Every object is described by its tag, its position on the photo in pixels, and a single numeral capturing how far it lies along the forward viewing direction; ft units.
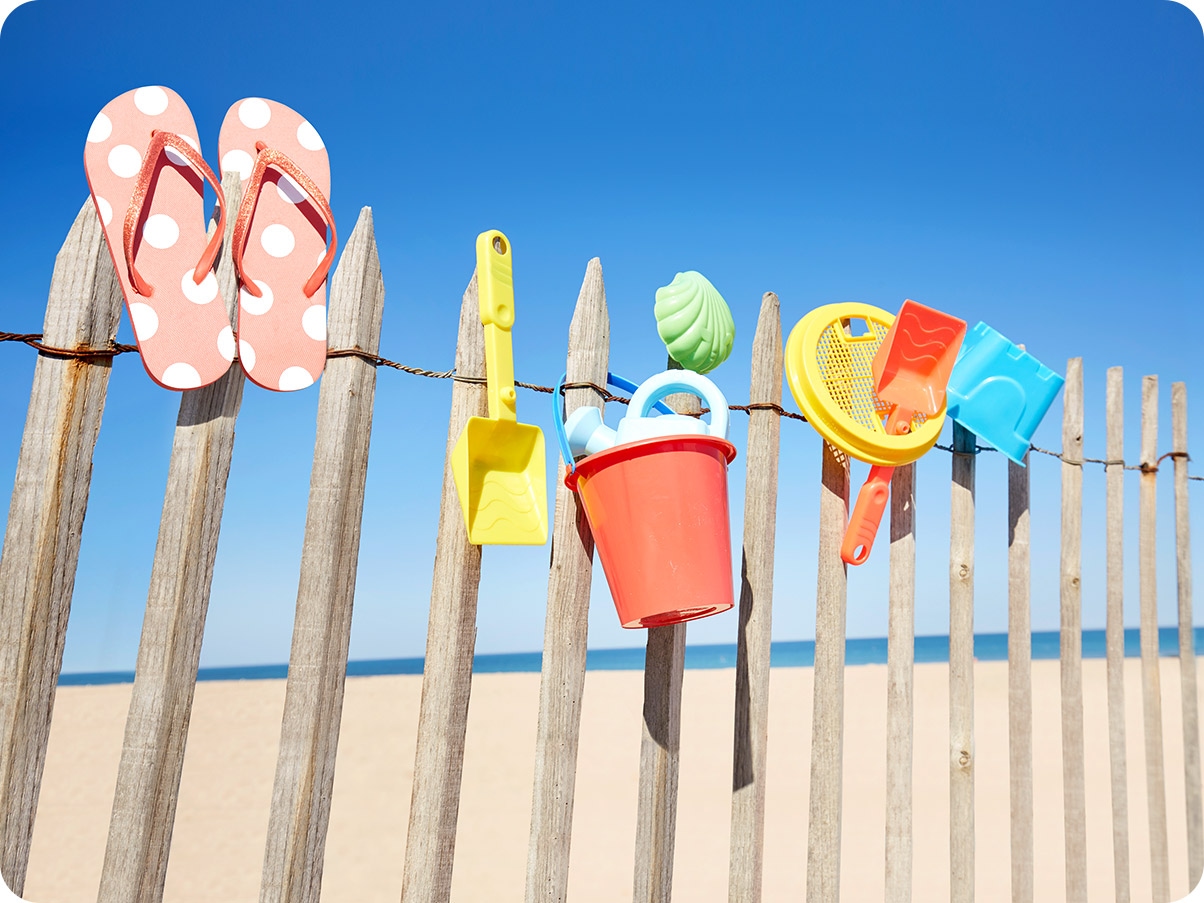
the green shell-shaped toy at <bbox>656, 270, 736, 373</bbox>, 5.36
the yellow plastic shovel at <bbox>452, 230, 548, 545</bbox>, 4.51
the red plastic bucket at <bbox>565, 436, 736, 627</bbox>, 4.32
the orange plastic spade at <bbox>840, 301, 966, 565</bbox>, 5.74
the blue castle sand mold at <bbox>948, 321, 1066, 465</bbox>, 6.63
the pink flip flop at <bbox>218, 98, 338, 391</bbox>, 4.19
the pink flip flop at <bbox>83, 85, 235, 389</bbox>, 3.84
